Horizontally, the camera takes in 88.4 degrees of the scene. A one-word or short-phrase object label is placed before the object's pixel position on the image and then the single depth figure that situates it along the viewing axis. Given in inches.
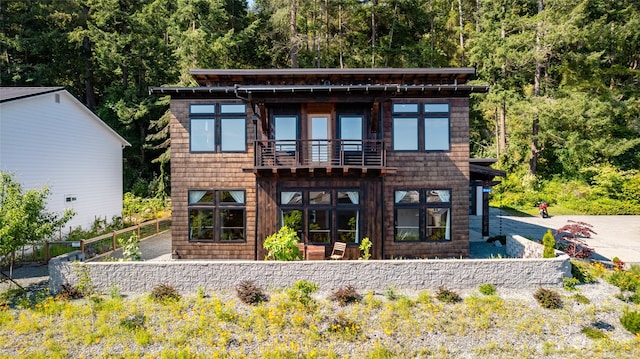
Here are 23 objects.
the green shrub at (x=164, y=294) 376.8
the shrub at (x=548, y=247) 413.7
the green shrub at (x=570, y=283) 391.2
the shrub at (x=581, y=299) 371.9
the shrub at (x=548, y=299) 366.6
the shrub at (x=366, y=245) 438.9
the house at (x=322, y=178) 487.2
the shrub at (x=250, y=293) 374.0
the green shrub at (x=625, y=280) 394.6
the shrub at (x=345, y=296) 374.9
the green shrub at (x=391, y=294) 382.0
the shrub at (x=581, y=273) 408.2
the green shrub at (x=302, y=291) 374.9
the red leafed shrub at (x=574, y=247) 458.9
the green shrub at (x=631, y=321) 340.5
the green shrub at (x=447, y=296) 378.3
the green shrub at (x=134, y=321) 342.0
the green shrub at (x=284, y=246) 423.8
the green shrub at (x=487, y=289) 388.5
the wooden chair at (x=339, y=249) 470.9
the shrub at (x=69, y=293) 378.6
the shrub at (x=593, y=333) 334.6
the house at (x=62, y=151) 570.6
